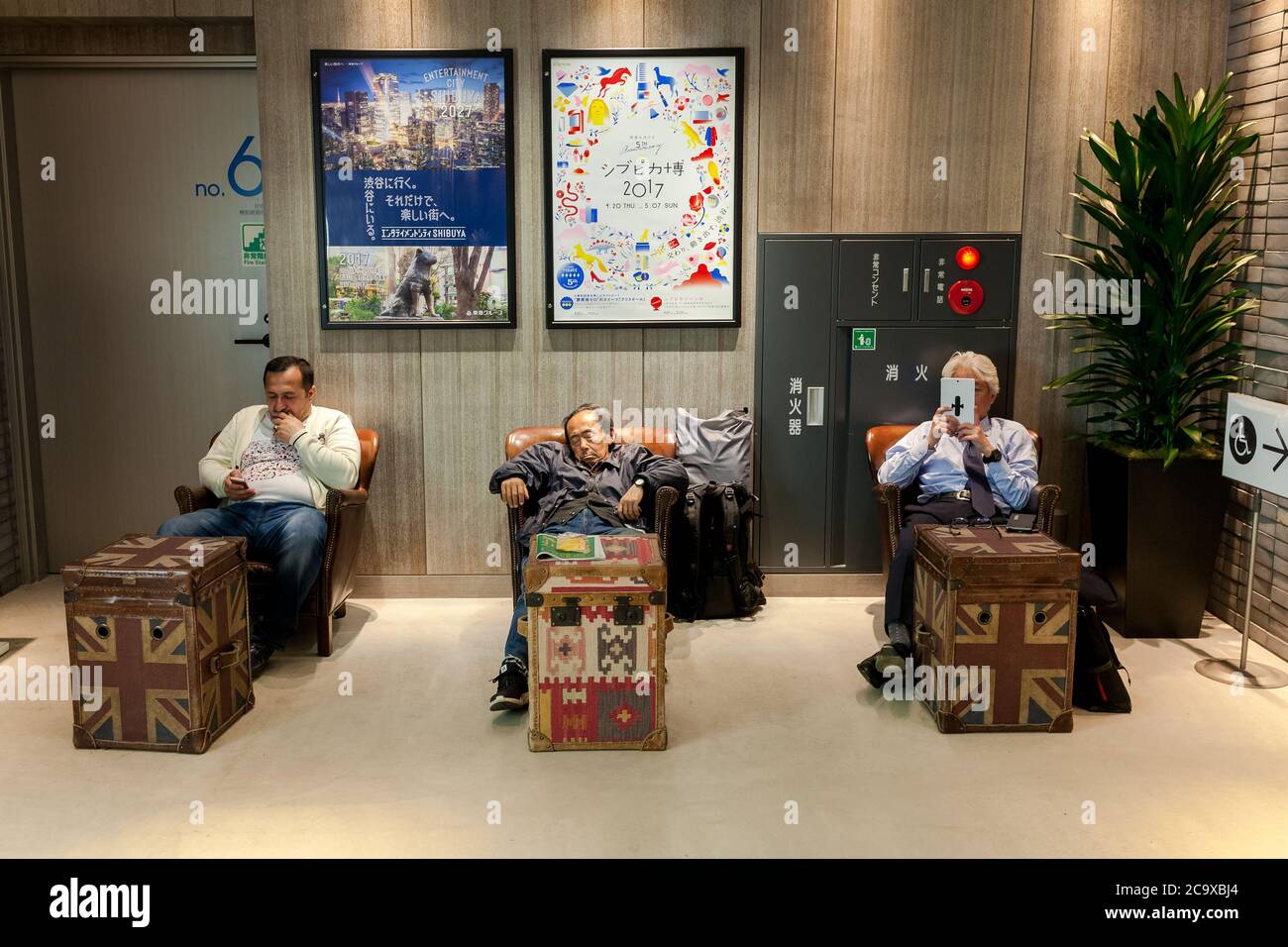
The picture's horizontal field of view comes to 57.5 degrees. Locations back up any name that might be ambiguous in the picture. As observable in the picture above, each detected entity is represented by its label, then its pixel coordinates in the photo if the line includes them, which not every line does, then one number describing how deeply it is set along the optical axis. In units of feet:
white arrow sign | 13.82
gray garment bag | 16.96
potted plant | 15.44
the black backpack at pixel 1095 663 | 13.28
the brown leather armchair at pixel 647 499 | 15.15
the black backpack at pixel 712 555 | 16.49
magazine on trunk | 12.54
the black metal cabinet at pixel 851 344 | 17.02
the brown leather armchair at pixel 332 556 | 14.98
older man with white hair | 15.25
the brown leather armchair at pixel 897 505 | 15.12
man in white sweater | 14.55
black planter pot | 15.75
